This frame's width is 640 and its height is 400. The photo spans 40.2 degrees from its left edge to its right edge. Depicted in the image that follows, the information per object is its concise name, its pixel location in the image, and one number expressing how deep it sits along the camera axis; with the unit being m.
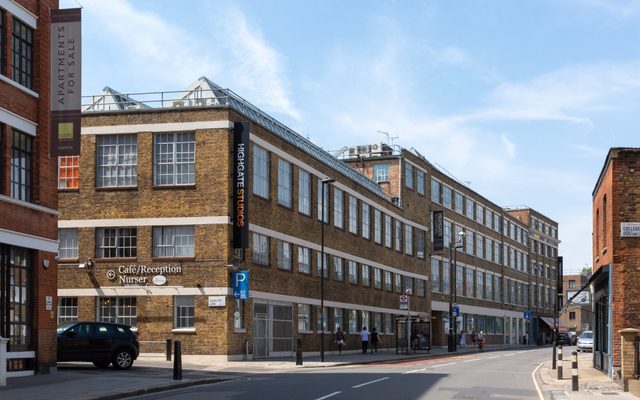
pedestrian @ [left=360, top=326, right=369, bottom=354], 51.58
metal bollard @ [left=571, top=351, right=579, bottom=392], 22.94
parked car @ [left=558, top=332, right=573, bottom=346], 98.38
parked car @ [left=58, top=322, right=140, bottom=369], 28.94
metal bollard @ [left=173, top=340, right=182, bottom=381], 24.05
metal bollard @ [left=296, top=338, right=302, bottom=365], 35.75
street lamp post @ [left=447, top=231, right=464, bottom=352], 64.31
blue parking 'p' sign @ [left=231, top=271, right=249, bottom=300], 37.91
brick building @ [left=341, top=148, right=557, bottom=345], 69.38
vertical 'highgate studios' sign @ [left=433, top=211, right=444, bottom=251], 74.12
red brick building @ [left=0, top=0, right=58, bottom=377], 24.33
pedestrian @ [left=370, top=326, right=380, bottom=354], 52.41
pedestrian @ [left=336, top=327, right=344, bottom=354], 48.56
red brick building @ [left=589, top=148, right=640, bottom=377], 26.97
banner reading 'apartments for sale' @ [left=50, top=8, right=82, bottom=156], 25.98
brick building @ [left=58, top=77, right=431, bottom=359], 38.03
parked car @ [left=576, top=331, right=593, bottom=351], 62.71
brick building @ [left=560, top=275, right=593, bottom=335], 142.25
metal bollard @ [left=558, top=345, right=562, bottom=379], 27.39
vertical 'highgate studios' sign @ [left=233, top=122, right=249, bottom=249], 38.22
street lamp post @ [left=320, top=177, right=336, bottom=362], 40.11
